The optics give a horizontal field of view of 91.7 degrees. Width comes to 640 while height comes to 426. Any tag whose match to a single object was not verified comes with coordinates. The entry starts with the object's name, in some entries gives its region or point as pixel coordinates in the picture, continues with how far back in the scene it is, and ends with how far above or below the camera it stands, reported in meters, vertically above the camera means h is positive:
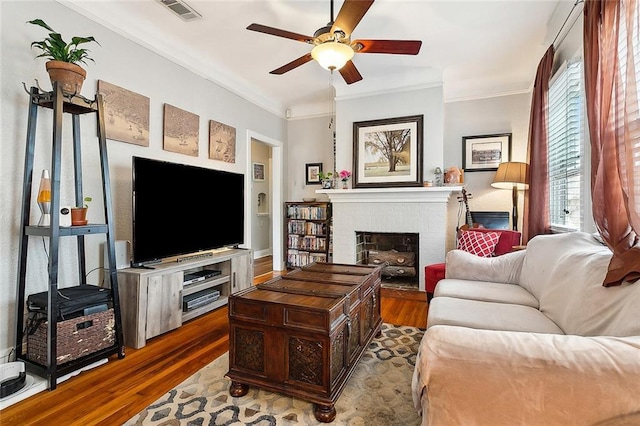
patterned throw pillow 3.25 -0.31
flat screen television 2.58 +0.03
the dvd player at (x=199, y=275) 3.00 -0.64
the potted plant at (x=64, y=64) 1.99 +0.96
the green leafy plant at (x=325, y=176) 4.66 +0.57
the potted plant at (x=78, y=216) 2.13 -0.03
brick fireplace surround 4.00 -0.04
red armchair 3.04 -0.37
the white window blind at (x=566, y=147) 2.41 +0.56
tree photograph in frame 4.13 +0.84
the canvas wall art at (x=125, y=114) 2.63 +0.88
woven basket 1.92 -0.81
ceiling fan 2.12 +1.26
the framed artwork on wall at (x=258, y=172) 6.45 +0.86
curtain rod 2.22 +1.56
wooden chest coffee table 1.56 -0.69
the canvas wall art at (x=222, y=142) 3.82 +0.91
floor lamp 3.55 +0.45
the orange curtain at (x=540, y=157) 2.89 +0.54
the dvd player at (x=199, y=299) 2.90 -0.85
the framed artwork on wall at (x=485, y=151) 4.20 +0.85
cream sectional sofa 0.87 -0.48
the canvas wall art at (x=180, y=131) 3.21 +0.89
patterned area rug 1.56 -1.04
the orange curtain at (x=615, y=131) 1.34 +0.40
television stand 2.39 -0.71
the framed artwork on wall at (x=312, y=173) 5.31 +0.69
